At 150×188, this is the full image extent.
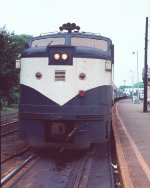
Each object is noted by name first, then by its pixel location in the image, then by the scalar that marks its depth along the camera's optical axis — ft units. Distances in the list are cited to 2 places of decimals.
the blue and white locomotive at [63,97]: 33.65
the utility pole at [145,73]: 100.99
